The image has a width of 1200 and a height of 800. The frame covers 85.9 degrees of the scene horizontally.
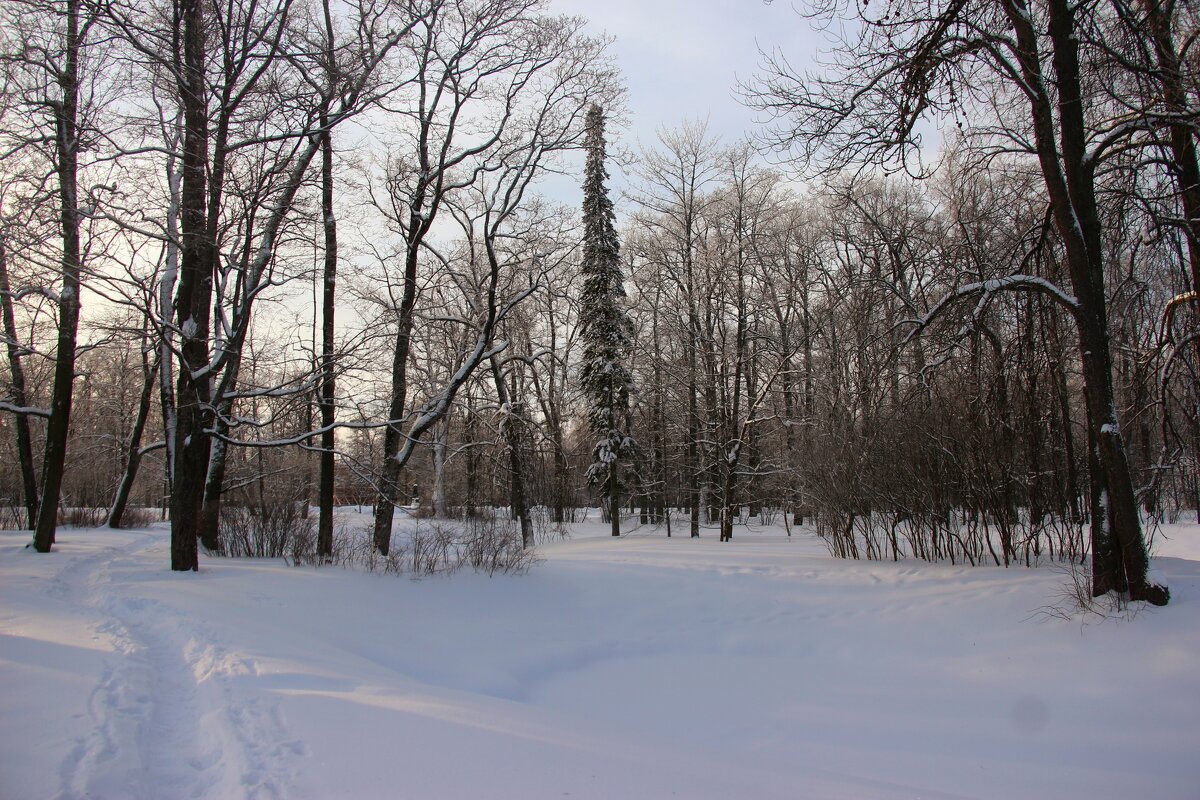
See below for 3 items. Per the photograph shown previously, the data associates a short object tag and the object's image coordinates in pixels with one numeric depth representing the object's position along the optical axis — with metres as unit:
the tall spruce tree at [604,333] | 23.62
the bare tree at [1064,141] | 6.83
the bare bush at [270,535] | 11.84
